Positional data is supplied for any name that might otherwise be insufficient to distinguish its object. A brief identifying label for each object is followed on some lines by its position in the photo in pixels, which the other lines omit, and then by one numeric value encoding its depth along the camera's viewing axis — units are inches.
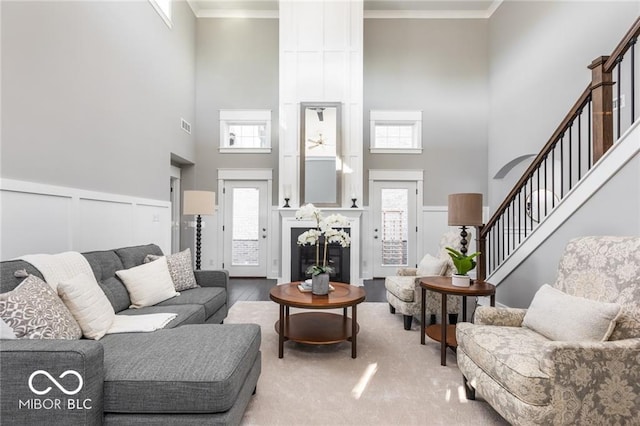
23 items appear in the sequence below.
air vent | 209.2
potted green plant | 108.3
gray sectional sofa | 50.1
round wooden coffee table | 101.7
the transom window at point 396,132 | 232.8
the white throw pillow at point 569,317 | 63.7
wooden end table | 101.0
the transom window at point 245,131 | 233.6
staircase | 87.9
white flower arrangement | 112.3
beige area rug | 73.0
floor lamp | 161.2
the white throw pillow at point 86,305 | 71.6
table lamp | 113.0
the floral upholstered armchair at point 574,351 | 58.0
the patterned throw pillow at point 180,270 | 120.0
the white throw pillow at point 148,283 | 101.9
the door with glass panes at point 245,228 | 234.5
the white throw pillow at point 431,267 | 134.4
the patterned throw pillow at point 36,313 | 58.5
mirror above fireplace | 211.0
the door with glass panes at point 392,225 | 232.4
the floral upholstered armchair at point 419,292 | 127.3
